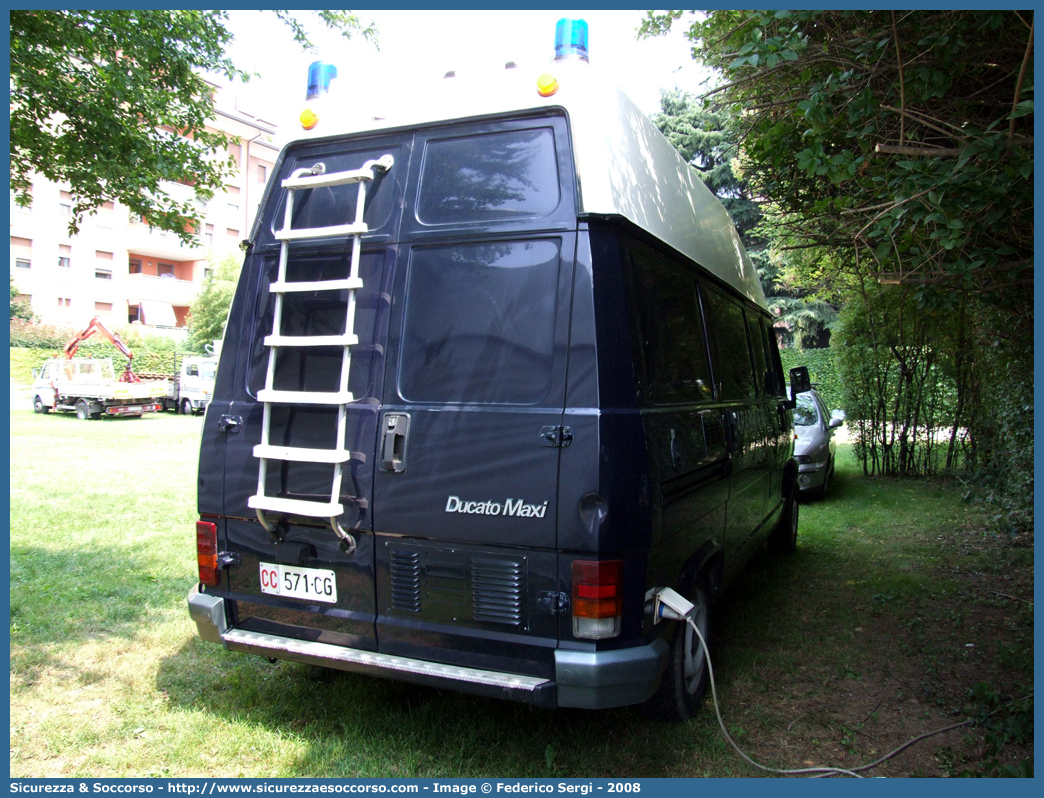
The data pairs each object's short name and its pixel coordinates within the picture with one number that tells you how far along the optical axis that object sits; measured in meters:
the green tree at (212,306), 34.12
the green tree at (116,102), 5.27
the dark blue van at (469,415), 3.02
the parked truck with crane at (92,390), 23.34
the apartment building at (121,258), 34.97
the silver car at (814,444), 9.87
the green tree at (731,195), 30.72
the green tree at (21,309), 33.56
